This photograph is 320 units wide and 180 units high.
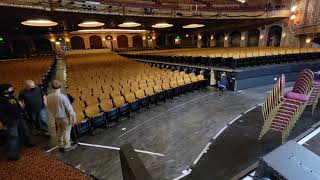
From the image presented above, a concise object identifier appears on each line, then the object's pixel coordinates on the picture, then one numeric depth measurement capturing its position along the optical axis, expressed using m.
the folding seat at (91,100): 4.36
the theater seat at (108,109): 4.20
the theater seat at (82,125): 3.64
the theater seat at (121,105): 4.51
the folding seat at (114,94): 4.92
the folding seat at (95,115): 3.89
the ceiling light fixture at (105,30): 22.73
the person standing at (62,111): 2.94
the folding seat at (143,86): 5.71
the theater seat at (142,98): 5.14
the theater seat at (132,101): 4.81
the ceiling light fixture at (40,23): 11.21
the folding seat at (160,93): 5.67
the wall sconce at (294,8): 14.32
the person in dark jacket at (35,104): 3.39
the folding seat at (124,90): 5.16
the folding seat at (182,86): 6.46
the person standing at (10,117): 2.69
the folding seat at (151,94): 5.42
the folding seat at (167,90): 5.95
